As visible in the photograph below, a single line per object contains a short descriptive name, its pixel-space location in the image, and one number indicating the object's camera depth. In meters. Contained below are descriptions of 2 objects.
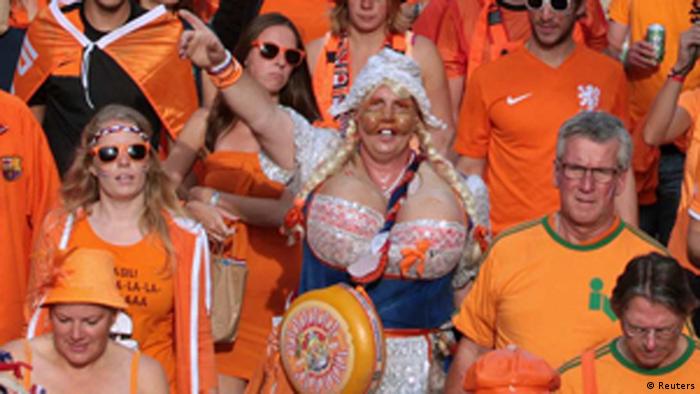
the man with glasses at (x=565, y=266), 12.46
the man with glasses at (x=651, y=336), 11.49
